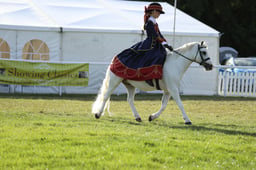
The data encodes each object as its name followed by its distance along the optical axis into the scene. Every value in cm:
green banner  3431
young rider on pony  1884
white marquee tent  3662
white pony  1886
